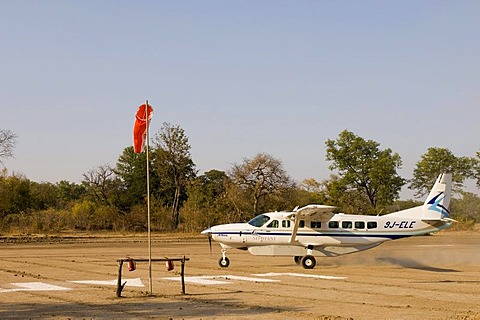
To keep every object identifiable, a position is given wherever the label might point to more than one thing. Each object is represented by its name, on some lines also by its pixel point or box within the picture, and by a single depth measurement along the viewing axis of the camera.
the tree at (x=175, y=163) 80.50
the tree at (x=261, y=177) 72.38
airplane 29.11
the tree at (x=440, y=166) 89.44
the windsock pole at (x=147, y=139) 17.70
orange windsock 18.50
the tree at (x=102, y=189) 92.25
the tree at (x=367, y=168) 80.62
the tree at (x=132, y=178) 92.81
